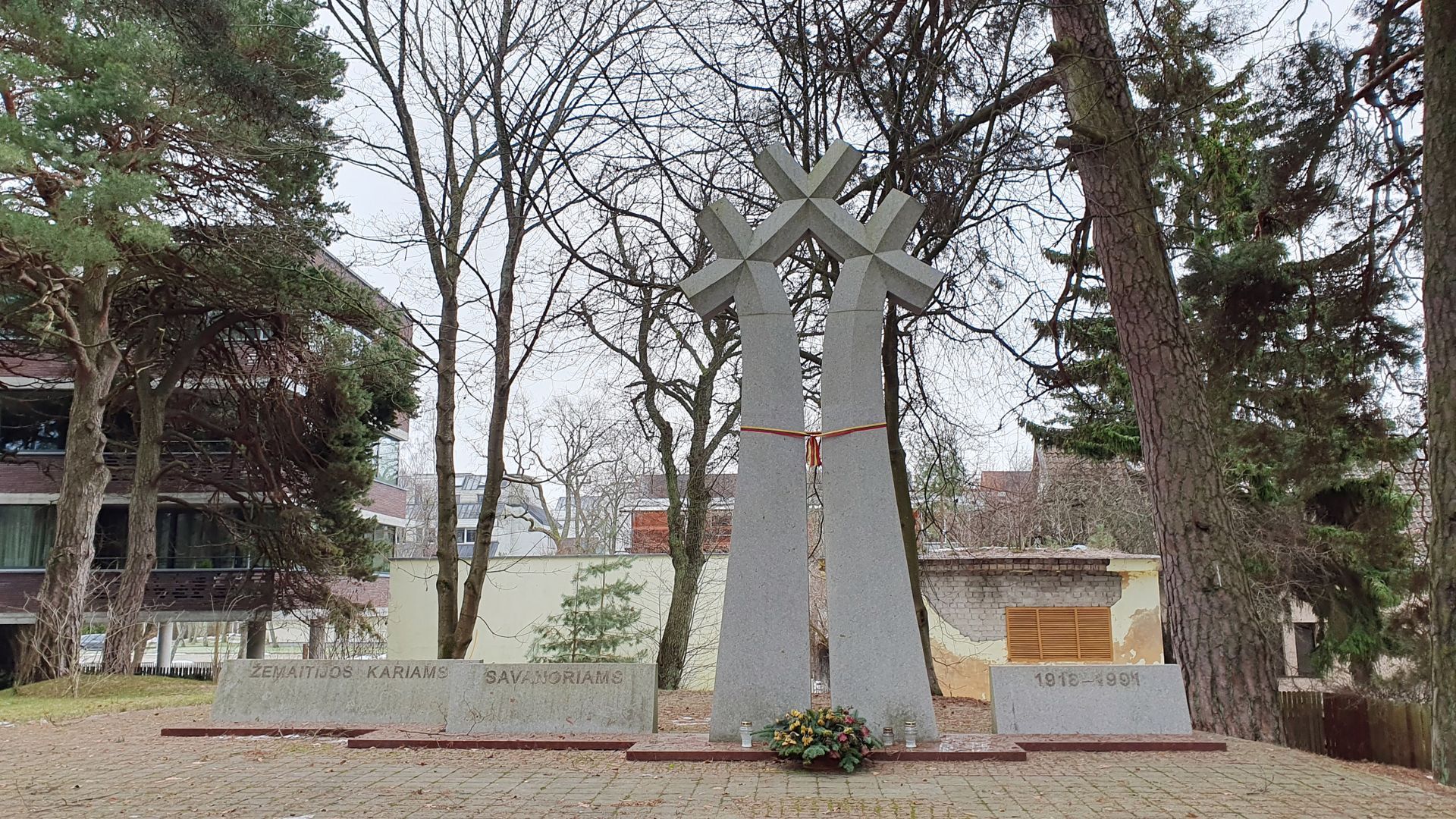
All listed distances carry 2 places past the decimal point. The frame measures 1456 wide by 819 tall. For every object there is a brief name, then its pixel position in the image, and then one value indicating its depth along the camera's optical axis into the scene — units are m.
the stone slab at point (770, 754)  7.15
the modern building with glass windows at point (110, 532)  24.70
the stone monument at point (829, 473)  7.61
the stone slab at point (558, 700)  8.27
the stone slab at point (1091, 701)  8.01
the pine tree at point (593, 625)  17.78
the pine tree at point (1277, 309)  10.37
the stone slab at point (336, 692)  8.84
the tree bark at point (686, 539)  16.61
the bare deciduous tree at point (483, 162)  12.09
